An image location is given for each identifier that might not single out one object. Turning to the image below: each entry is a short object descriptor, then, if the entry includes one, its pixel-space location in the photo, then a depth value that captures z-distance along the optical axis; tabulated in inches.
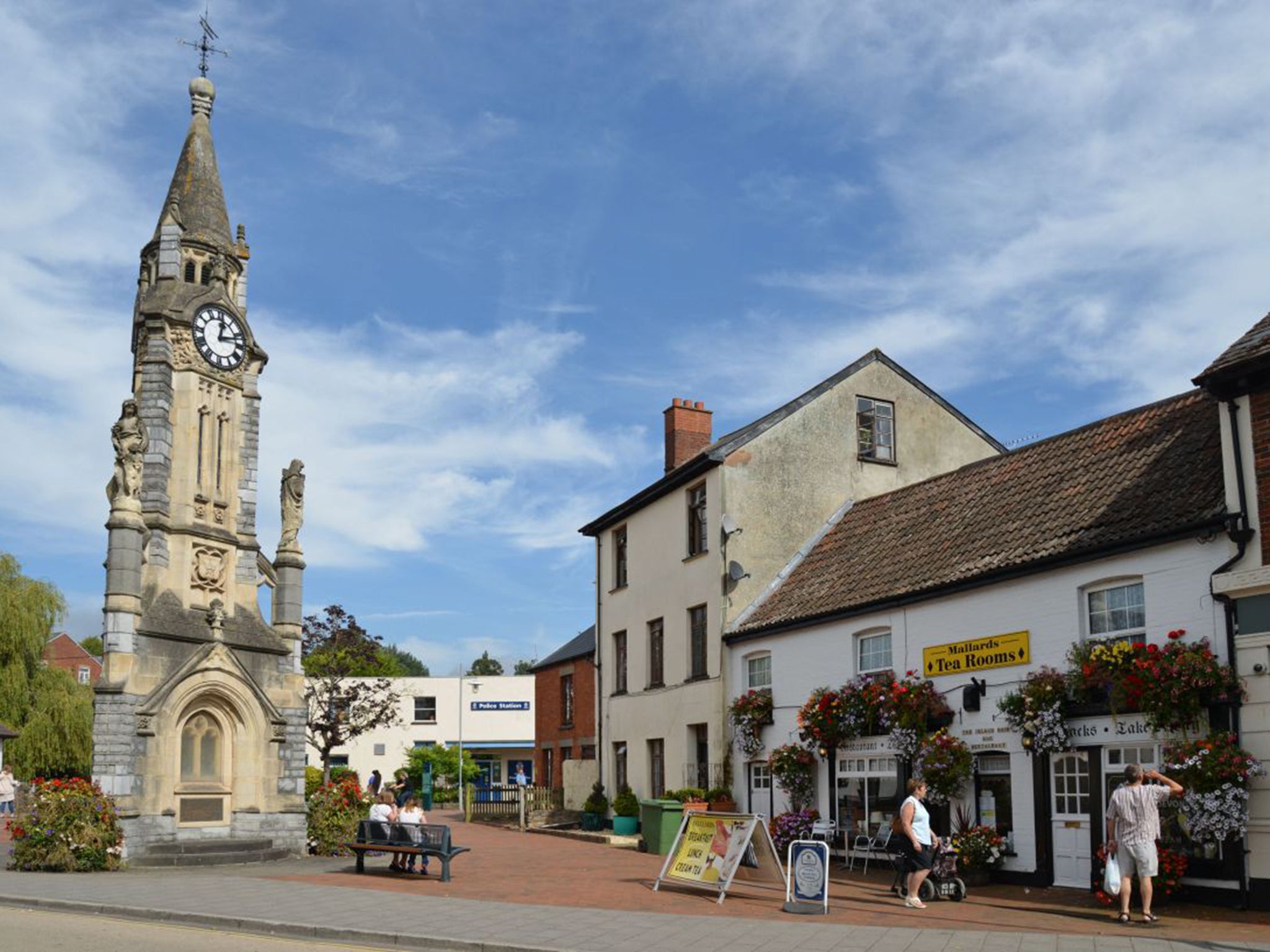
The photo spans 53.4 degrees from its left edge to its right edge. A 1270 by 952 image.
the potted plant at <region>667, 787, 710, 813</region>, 938.1
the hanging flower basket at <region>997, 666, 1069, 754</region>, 662.5
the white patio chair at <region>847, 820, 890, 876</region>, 788.0
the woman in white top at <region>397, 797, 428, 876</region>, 774.6
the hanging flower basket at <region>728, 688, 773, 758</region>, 963.3
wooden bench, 722.2
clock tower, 821.2
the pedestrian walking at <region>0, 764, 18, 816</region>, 1406.9
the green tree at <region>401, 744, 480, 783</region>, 2300.7
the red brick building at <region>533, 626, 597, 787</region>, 1412.4
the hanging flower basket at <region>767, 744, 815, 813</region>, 895.7
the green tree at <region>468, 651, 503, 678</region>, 6018.7
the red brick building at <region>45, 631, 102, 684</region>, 3282.5
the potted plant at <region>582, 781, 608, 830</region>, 1202.0
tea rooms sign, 717.9
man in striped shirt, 540.7
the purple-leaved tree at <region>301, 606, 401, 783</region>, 1736.0
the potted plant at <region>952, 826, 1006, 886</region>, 698.2
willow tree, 1510.8
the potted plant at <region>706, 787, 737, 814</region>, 978.1
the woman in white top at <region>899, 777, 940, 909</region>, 593.0
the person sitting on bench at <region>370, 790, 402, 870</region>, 773.9
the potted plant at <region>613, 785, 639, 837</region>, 1111.6
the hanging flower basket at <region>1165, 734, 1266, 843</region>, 550.0
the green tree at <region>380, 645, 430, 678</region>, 5654.5
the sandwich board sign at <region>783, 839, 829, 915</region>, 573.3
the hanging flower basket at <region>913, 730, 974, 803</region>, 732.7
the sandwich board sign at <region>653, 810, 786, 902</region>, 615.8
